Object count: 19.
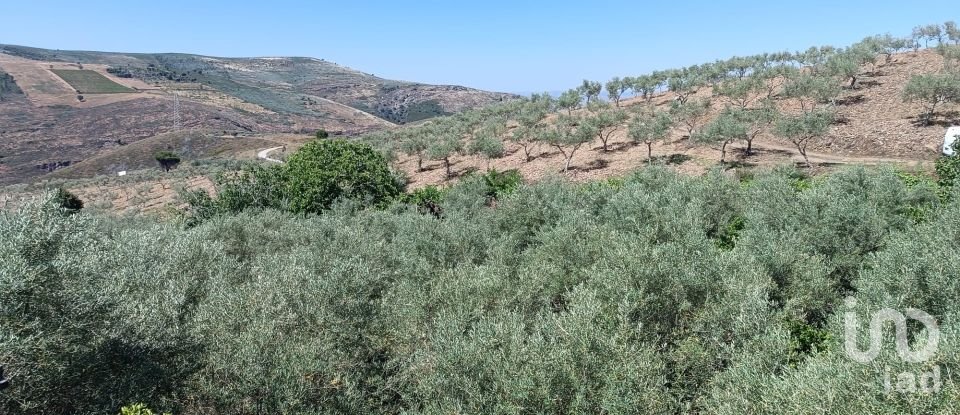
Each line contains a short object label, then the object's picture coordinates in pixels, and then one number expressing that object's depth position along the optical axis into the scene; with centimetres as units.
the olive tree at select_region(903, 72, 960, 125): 3438
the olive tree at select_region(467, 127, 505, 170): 4300
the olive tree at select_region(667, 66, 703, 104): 5866
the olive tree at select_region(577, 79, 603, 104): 7093
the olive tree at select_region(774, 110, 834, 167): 3086
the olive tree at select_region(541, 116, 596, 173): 4034
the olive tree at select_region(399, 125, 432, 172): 5119
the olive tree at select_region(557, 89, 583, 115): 6519
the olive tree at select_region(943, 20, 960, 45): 5082
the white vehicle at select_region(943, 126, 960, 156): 2872
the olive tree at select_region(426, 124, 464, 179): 4606
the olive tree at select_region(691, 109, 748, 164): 3406
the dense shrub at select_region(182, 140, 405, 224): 3559
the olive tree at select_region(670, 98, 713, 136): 4249
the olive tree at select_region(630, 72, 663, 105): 6524
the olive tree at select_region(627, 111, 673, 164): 3838
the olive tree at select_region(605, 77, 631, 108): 6988
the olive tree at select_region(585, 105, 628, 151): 4306
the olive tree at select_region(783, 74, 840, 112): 4081
